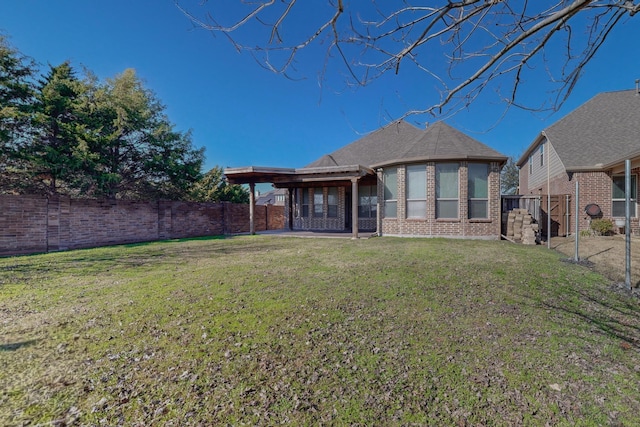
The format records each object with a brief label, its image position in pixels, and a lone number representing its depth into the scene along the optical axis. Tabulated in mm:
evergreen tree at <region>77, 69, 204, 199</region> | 13344
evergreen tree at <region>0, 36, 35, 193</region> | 10945
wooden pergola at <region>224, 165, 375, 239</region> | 11477
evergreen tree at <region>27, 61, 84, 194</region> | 11688
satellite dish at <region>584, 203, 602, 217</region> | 11039
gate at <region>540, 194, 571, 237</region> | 11531
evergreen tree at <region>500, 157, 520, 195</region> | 36656
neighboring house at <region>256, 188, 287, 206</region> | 49356
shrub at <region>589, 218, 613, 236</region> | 10625
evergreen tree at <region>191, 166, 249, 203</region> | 21594
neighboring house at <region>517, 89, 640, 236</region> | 11211
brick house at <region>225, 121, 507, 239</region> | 10438
